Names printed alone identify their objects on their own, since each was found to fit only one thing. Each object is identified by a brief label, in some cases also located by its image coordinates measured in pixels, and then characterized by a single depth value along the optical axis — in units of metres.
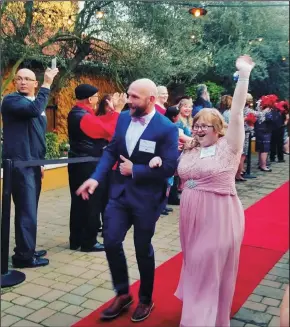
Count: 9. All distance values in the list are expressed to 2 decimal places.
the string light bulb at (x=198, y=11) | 4.44
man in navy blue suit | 3.16
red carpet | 3.37
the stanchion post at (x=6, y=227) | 3.83
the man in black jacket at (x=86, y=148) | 4.59
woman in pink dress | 2.96
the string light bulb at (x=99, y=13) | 6.31
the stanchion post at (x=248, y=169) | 10.67
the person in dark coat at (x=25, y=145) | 4.03
